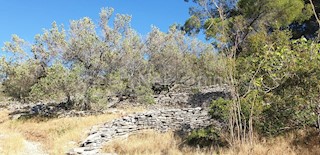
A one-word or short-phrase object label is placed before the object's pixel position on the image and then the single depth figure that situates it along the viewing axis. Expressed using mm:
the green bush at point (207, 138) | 7493
